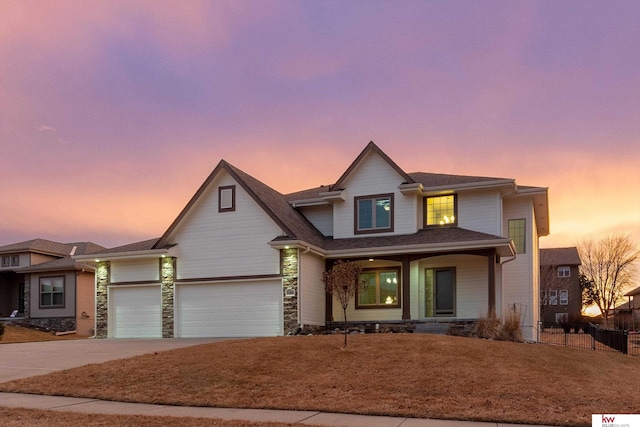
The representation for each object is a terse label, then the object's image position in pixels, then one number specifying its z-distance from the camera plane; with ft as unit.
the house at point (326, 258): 75.31
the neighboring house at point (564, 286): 191.83
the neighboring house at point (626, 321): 138.31
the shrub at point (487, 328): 65.16
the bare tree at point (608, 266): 190.80
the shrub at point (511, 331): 65.62
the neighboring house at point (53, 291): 116.78
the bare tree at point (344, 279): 53.83
